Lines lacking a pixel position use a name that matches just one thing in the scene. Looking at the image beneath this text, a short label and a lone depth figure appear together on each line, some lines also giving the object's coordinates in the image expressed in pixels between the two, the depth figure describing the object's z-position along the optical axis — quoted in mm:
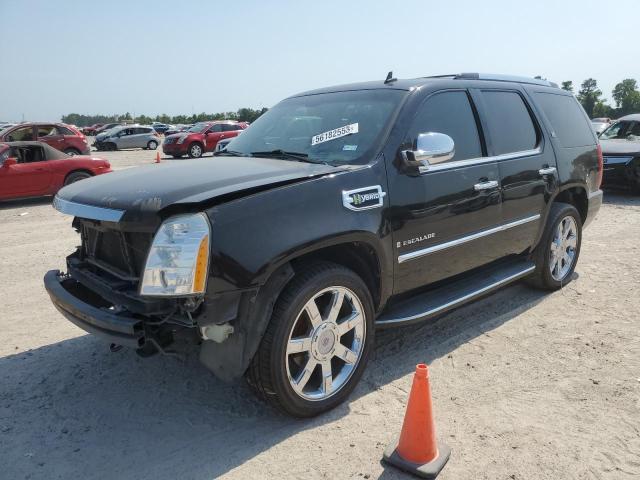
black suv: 2658
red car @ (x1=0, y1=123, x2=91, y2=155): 18938
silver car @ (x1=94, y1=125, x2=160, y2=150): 32750
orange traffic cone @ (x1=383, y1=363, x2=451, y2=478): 2611
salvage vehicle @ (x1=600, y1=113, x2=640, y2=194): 11266
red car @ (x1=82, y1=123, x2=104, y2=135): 59381
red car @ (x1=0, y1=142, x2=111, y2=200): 10734
